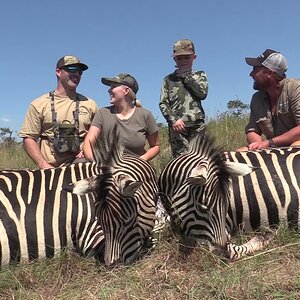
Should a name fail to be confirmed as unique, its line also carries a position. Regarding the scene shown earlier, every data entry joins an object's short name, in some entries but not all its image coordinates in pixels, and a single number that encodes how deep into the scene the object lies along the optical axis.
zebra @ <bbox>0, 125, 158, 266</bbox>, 2.72
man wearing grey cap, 4.35
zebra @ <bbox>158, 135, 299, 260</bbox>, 2.74
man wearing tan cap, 4.41
